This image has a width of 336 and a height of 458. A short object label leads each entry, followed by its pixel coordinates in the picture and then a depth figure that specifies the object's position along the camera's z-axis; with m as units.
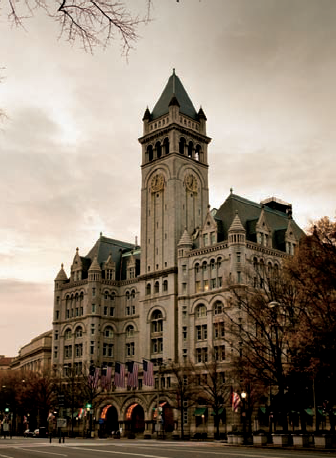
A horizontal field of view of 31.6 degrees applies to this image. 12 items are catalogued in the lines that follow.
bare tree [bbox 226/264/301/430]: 47.49
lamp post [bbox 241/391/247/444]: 51.38
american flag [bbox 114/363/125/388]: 79.12
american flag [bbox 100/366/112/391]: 84.44
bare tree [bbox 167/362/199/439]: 77.69
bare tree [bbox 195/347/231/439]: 72.81
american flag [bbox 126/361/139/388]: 76.25
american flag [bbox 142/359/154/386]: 76.11
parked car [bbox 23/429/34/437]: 92.16
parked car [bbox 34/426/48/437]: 85.31
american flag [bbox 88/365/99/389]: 86.81
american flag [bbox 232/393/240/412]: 57.39
